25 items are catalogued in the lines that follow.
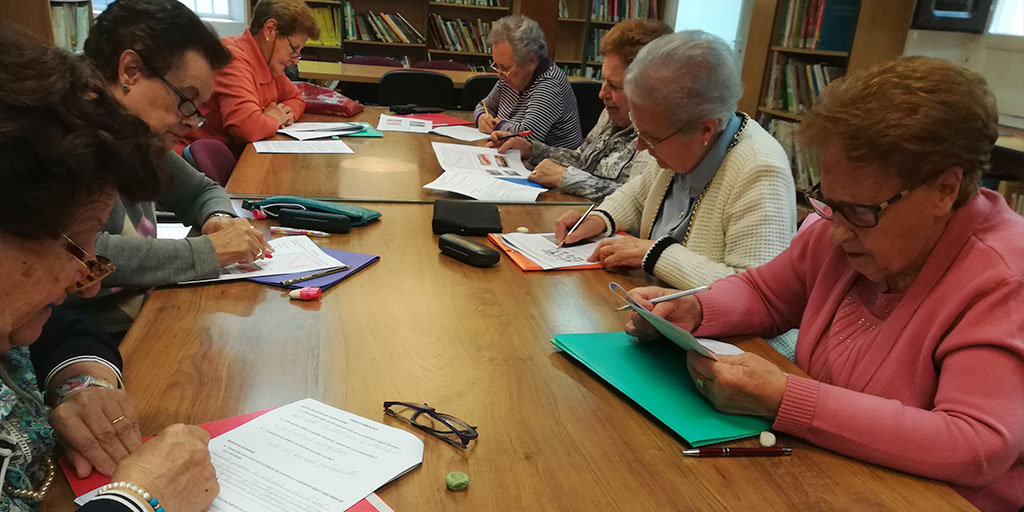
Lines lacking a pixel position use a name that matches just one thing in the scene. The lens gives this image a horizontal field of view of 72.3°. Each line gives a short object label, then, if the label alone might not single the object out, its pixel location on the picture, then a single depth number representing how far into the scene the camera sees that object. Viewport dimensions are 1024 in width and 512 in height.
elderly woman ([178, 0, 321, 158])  2.92
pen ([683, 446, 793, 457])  0.97
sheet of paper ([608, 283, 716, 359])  1.07
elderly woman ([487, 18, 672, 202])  2.35
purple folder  1.48
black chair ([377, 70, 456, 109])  4.38
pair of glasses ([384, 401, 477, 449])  0.97
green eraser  0.86
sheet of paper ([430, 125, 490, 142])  3.27
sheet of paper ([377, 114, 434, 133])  3.35
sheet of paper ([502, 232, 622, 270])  1.74
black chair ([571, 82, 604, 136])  4.49
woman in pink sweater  0.96
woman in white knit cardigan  1.63
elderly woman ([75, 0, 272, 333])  1.45
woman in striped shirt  3.45
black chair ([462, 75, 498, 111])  4.50
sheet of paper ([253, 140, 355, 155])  2.73
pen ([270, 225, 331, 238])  1.83
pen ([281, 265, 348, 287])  1.48
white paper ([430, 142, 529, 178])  2.64
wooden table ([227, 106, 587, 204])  2.23
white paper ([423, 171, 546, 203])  2.31
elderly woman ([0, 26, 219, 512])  0.72
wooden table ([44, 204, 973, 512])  0.90
